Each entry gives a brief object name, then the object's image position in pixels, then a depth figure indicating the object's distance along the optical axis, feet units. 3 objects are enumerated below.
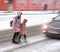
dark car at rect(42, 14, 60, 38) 42.28
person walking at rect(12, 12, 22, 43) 36.55
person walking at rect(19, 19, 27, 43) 37.68
